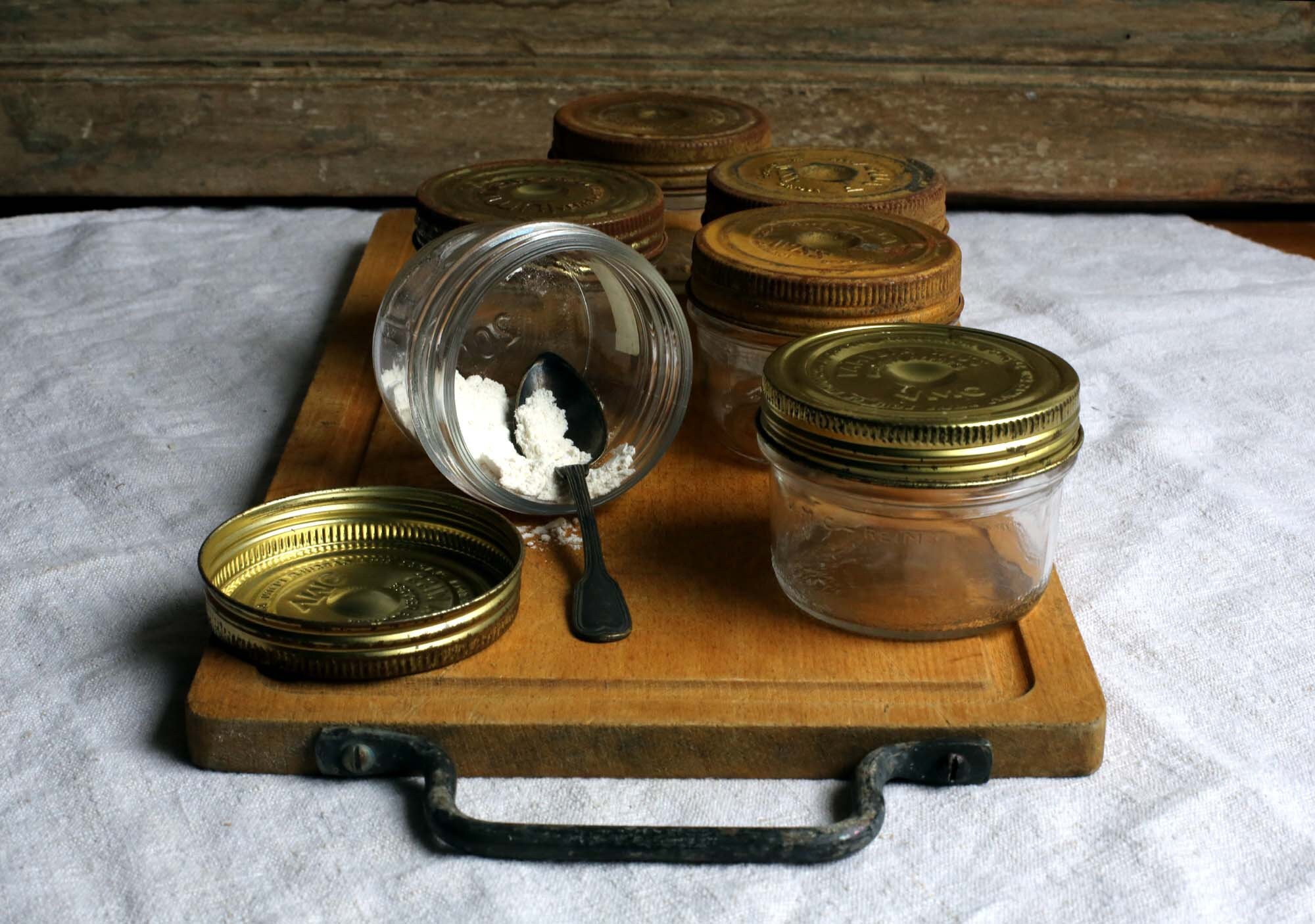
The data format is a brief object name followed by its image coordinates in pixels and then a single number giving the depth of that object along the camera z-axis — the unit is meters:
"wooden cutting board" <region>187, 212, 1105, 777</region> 0.71
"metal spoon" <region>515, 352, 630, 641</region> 0.78
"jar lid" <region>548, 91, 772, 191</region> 1.21
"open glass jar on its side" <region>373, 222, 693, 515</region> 0.86
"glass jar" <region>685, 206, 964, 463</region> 0.91
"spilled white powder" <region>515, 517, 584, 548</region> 0.89
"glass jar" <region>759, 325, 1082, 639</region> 0.73
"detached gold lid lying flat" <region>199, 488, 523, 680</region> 0.72
